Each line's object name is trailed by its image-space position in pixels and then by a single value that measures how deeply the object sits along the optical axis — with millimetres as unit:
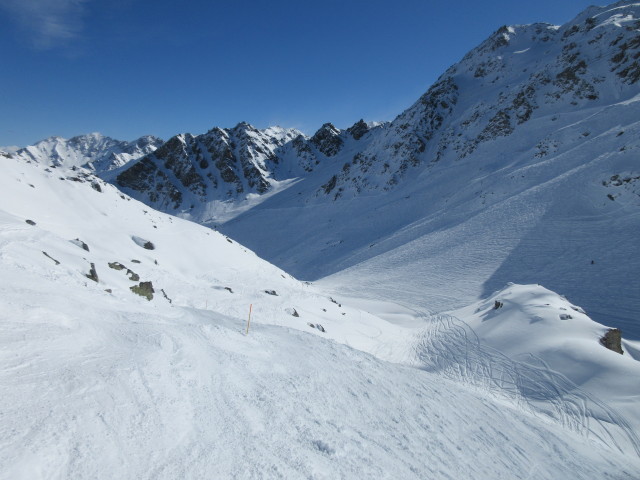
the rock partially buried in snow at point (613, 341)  10594
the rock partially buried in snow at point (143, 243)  18838
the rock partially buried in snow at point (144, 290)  11438
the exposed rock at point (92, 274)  10664
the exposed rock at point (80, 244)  14000
